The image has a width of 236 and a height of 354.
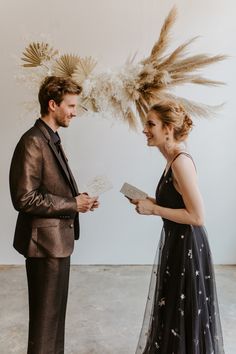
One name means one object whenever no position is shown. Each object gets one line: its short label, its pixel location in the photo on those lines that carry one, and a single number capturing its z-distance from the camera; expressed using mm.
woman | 1705
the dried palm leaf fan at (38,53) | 3426
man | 1682
